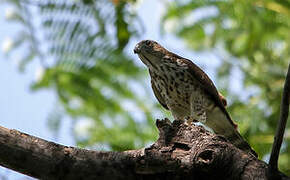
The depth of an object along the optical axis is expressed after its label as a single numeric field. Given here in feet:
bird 39.99
